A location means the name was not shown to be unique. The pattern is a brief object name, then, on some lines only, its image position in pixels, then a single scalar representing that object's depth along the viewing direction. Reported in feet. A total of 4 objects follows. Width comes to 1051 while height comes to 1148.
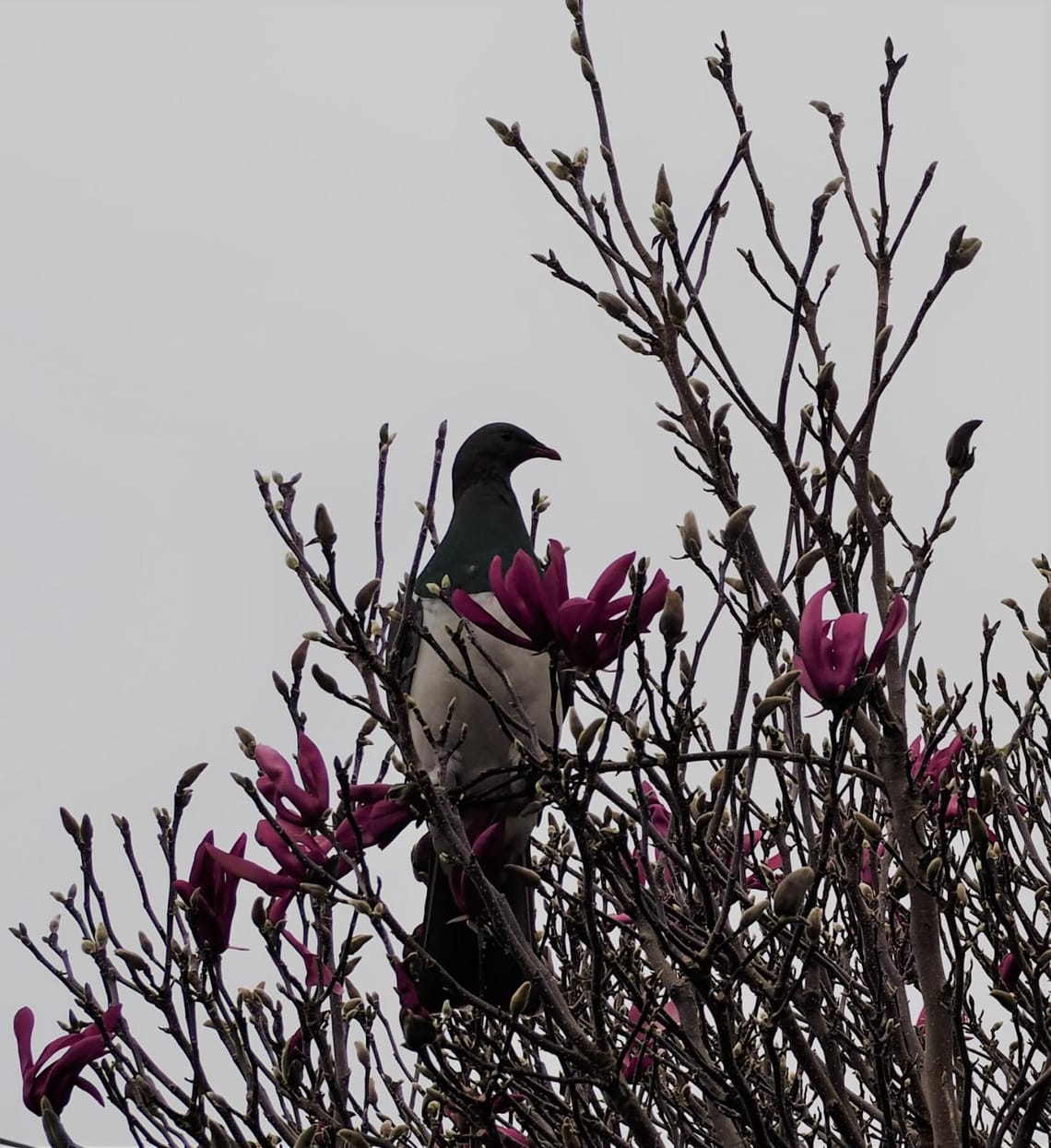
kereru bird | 16.04
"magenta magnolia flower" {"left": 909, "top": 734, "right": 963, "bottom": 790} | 14.46
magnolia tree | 12.00
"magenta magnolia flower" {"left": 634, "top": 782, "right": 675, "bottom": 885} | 18.98
